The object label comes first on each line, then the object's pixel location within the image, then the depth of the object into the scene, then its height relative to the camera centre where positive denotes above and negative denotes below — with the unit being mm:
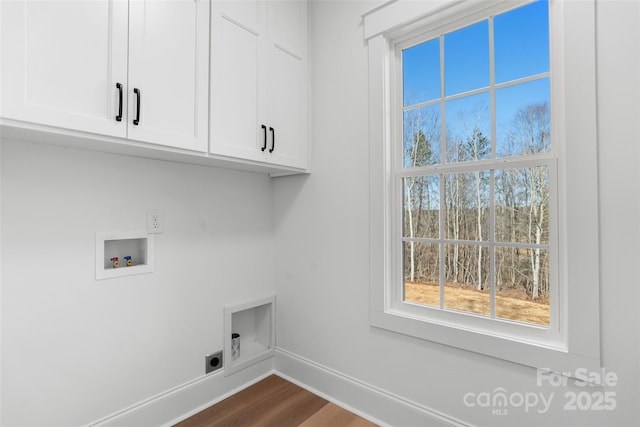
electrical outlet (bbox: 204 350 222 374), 1997 -906
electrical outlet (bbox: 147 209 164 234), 1754 -11
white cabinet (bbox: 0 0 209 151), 1078 +597
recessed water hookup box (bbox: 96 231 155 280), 1582 -187
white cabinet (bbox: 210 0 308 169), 1647 +795
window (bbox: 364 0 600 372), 1263 +209
